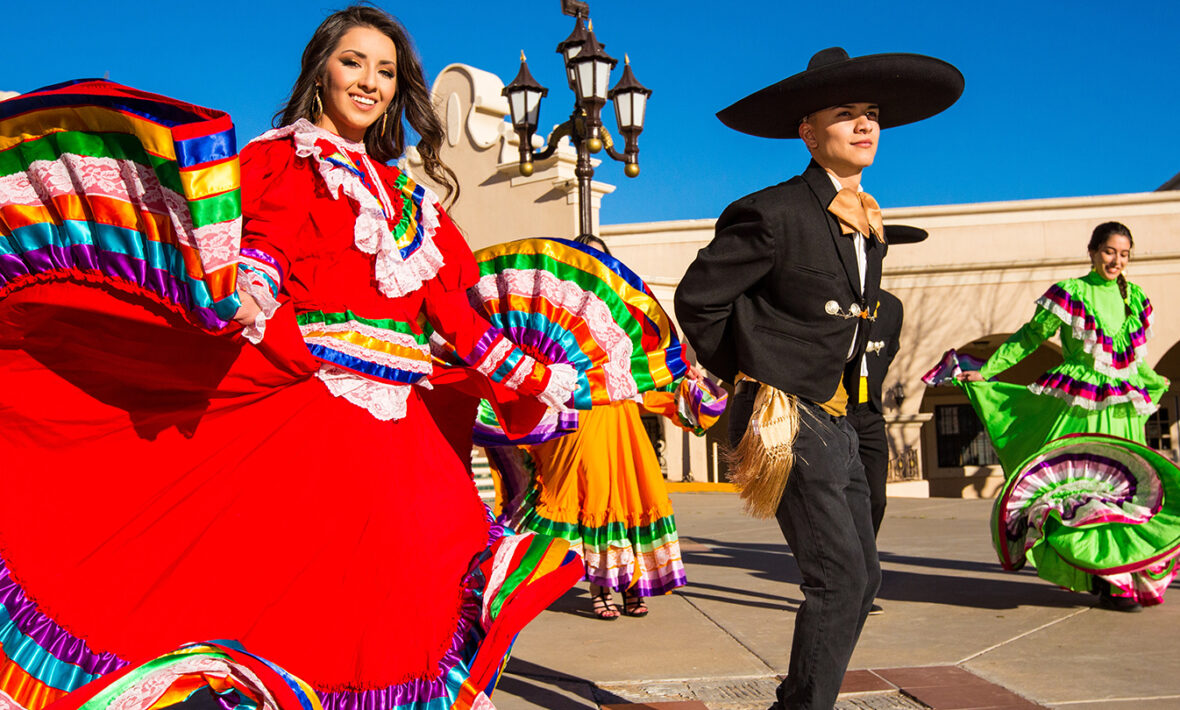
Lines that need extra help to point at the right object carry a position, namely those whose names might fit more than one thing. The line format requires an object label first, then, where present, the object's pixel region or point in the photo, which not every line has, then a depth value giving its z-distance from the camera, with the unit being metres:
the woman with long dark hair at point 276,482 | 2.50
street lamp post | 8.79
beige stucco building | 18.77
